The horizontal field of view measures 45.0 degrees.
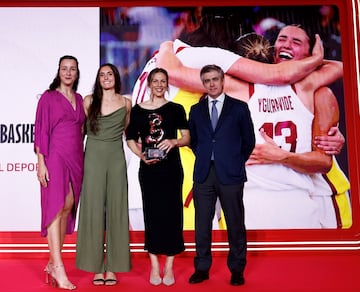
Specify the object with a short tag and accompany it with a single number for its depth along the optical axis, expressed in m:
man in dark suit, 2.83
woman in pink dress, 2.76
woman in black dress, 2.83
